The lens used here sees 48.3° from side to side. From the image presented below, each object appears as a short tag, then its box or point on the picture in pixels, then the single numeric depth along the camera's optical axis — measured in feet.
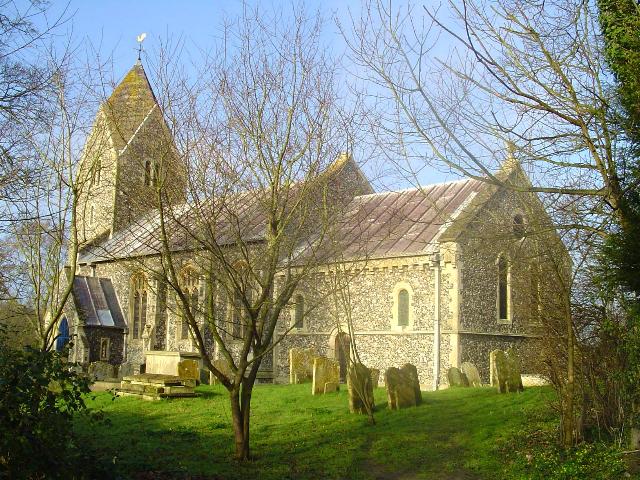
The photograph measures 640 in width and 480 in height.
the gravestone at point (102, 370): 73.49
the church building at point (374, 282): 35.81
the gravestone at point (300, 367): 66.59
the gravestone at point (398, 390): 47.34
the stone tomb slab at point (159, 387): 57.31
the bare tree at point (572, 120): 23.58
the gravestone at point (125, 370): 78.12
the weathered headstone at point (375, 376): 60.94
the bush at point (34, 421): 21.97
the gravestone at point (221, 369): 65.72
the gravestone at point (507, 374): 48.49
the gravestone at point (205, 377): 67.56
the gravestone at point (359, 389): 46.01
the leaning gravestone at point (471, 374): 58.98
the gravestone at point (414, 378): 48.42
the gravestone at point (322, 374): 55.83
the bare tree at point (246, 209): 34.65
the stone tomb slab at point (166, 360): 66.39
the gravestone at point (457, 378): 58.75
